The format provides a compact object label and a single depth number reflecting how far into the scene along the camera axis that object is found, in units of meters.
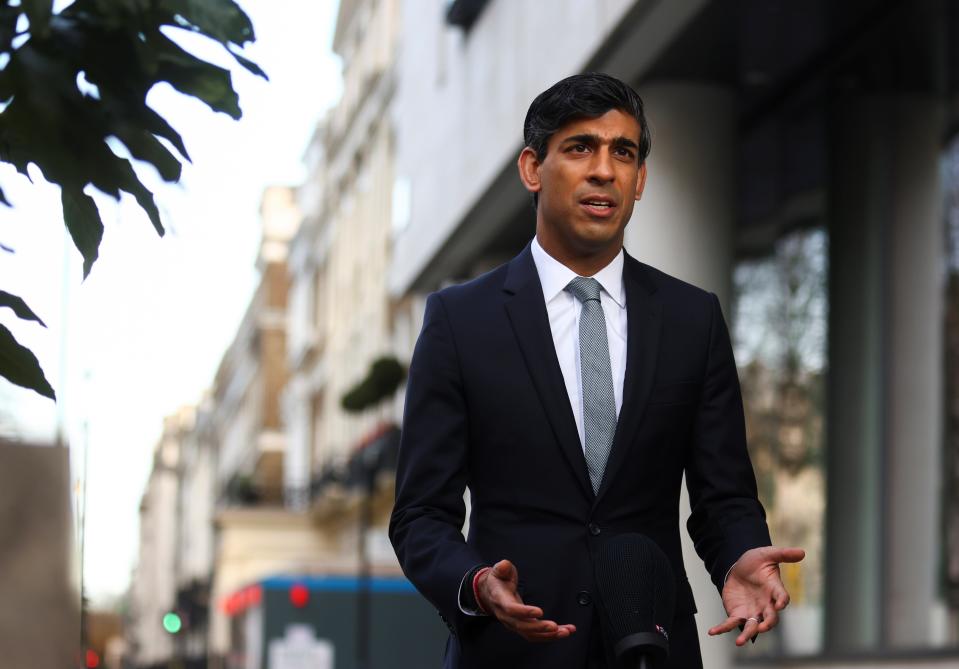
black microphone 3.59
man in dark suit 3.79
